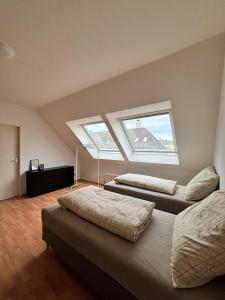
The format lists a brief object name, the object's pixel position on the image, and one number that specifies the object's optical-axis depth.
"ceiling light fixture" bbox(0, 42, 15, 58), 1.66
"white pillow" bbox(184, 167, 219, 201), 2.02
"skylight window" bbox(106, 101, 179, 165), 3.18
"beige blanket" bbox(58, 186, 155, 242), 1.33
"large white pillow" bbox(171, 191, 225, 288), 0.84
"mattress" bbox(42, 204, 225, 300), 0.88
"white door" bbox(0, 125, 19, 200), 3.69
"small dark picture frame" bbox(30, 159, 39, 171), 4.12
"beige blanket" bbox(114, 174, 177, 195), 2.55
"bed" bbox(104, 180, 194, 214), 2.23
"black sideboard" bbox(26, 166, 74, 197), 3.88
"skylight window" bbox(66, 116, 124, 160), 4.32
